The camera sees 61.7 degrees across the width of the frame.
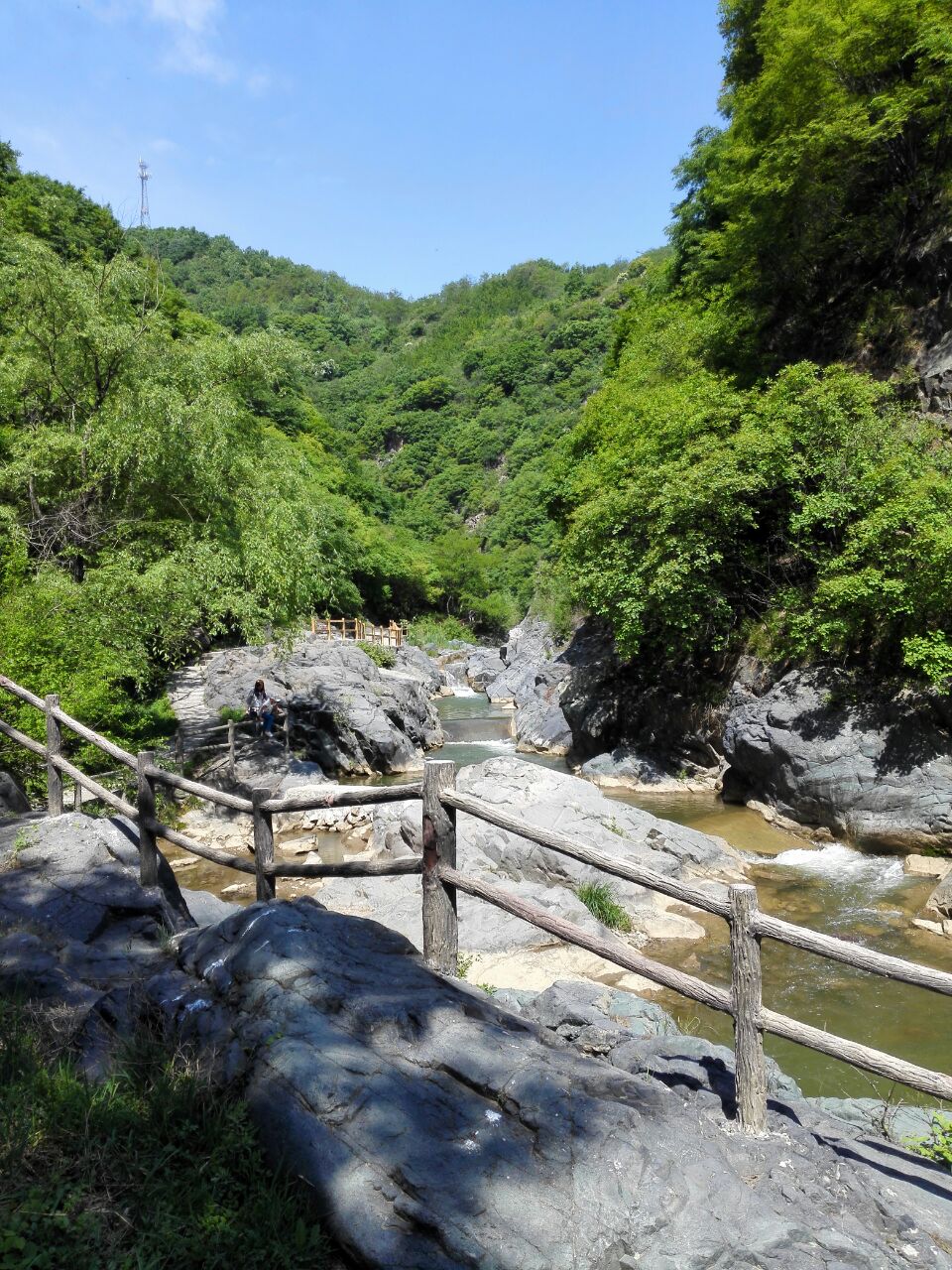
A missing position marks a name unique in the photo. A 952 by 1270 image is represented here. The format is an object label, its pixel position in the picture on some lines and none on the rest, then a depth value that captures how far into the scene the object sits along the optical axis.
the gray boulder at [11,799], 8.05
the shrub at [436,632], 51.94
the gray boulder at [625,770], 18.31
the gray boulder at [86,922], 3.86
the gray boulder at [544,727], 23.67
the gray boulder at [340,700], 21.75
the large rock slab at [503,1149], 2.66
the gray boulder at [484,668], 41.47
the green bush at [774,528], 13.55
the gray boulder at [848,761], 12.73
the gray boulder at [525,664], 31.66
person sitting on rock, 19.99
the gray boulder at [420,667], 37.25
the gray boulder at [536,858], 9.20
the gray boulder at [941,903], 9.91
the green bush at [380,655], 33.84
